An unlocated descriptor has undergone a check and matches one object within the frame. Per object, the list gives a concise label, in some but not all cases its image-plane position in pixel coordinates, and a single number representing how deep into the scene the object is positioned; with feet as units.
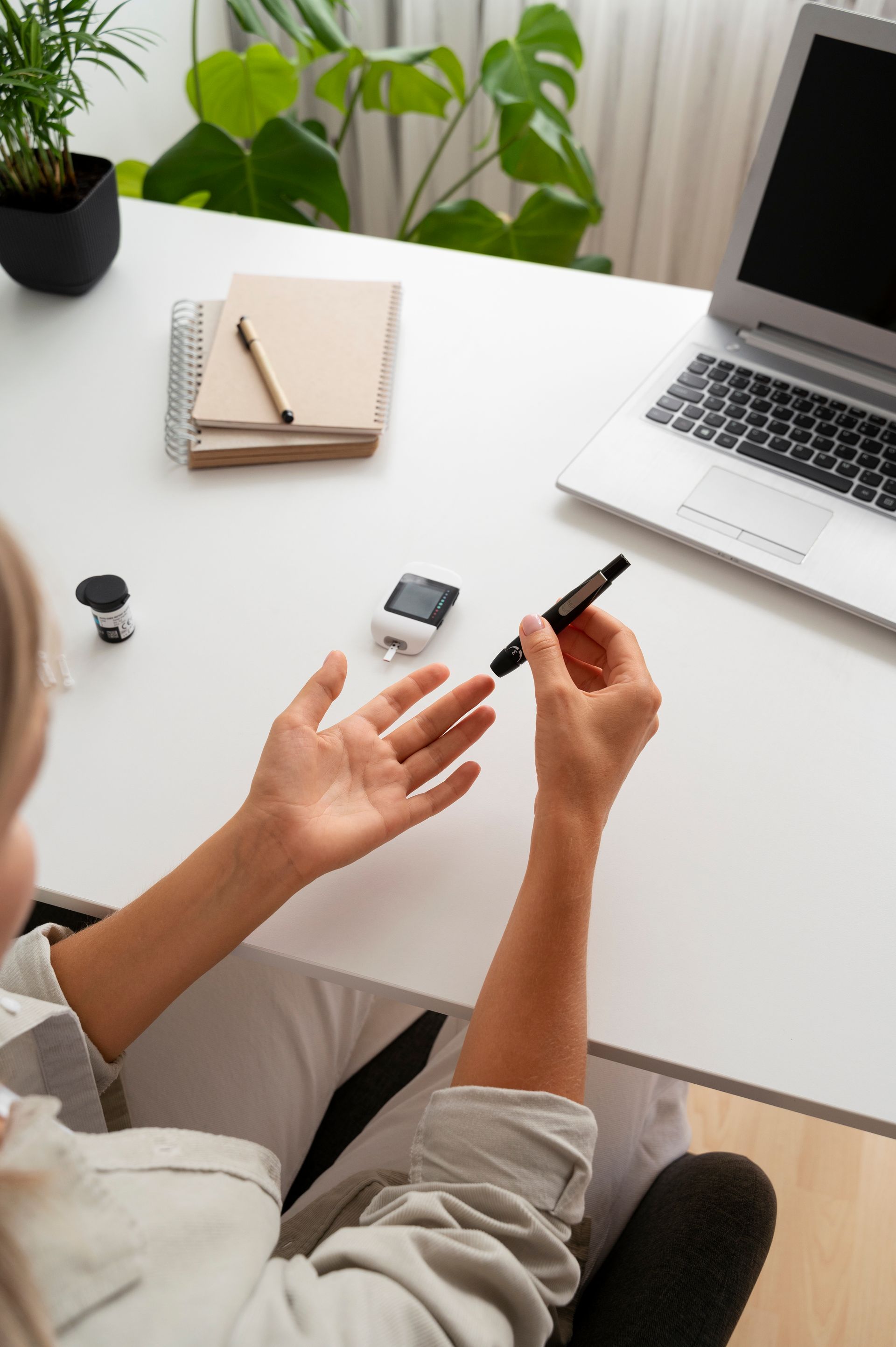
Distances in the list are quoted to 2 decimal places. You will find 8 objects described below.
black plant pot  3.56
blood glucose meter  2.64
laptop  2.88
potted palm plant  3.26
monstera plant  4.88
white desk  2.09
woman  1.51
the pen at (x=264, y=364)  3.18
